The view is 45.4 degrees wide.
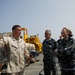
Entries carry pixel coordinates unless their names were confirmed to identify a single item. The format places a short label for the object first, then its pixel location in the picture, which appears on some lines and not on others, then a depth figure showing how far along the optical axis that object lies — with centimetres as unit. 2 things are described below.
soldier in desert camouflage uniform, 168
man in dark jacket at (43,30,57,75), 269
